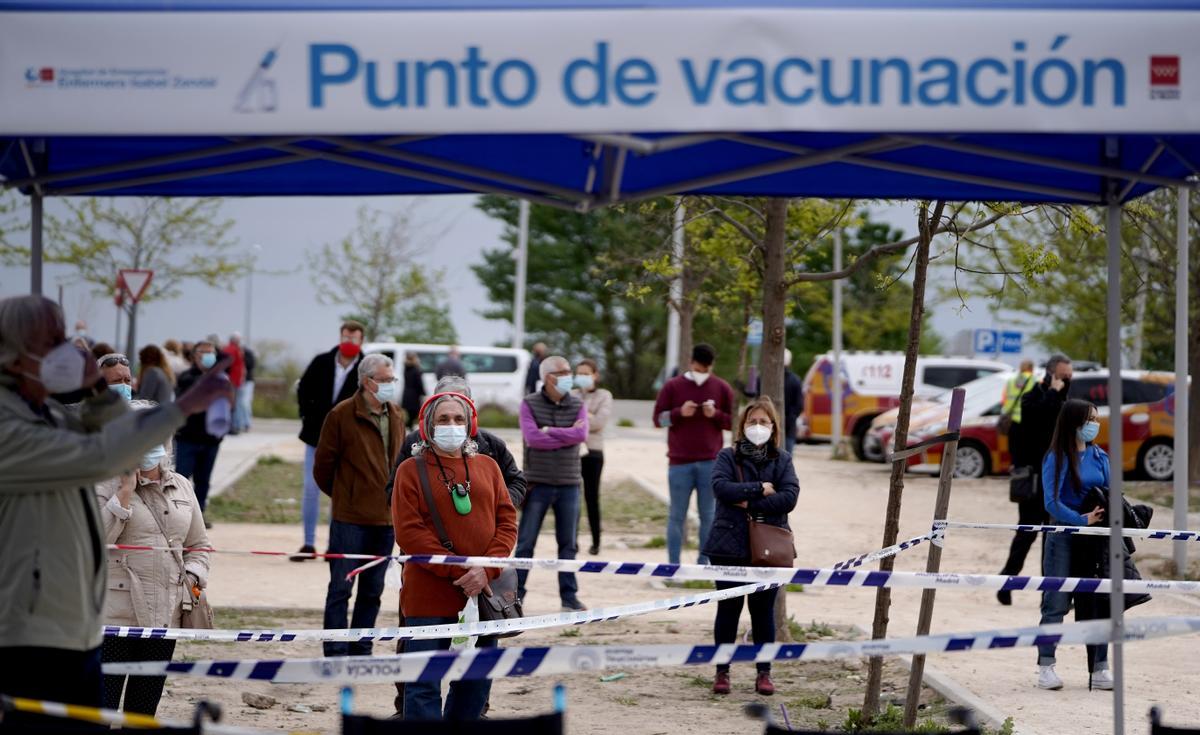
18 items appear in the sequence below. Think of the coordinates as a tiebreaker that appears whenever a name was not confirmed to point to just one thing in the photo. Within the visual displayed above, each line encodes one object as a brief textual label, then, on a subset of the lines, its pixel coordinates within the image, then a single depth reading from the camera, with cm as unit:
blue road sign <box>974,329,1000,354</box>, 6537
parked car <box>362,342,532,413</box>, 7381
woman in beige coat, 1206
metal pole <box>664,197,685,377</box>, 3002
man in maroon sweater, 2322
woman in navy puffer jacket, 1595
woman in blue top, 1698
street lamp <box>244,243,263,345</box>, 10242
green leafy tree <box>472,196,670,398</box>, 10606
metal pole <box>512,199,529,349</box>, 9000
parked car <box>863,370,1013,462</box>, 4575
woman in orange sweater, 1245
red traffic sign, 4144
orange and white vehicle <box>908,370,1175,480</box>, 4369
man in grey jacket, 766
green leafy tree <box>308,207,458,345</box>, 9362
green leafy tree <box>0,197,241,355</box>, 6450
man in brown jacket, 1642
